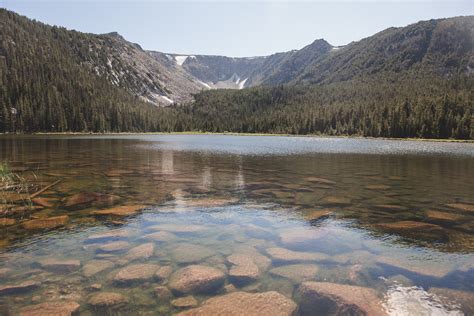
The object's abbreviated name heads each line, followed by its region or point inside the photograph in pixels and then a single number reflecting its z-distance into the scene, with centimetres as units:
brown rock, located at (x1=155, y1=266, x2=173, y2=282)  1018
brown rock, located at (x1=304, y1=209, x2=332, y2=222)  1744
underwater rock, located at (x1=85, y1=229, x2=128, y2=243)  1334
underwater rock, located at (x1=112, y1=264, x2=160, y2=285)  987
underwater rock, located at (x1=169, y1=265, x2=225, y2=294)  950
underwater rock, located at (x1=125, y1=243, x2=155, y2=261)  1173
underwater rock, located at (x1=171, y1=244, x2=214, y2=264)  1173
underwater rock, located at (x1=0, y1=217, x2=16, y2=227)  1517
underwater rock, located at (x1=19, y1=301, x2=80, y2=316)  794
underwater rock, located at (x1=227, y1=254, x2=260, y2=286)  1019
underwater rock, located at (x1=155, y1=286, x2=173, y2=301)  901
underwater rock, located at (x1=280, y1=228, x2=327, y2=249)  1348
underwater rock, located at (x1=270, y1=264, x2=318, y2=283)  1037
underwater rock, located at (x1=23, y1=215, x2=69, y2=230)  1488
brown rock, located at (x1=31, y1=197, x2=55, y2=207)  1894
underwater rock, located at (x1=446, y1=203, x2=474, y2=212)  1949
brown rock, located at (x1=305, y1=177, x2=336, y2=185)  2902
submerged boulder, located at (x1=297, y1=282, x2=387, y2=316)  843
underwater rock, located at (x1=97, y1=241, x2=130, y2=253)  1231
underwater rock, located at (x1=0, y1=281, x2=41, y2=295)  902
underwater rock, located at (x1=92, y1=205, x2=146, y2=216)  1761
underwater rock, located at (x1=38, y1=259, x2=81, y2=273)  1052
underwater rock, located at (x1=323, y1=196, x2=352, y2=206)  2083
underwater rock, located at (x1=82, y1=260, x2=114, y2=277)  1039
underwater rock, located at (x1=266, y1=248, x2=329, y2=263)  1188
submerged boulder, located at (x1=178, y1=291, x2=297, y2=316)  827
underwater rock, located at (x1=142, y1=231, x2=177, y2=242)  1370
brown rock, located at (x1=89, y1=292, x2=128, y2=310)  843
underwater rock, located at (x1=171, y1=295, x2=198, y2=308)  862
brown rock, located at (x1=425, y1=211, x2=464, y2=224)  1714
